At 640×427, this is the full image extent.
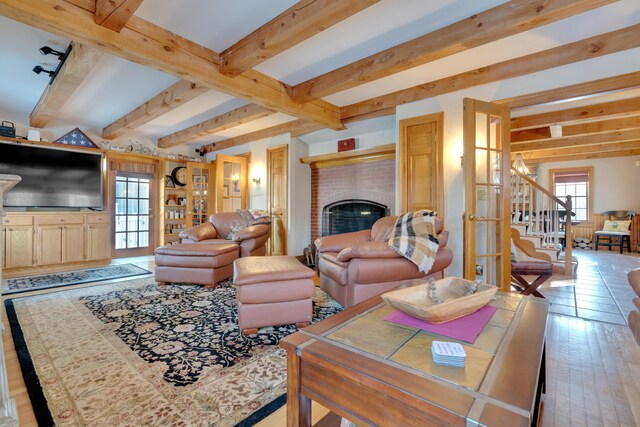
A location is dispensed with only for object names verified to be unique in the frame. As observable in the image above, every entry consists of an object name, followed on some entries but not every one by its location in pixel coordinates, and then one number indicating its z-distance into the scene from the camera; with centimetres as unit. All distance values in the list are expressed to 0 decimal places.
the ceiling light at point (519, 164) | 515
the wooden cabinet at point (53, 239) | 415
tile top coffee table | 71
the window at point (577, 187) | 755
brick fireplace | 451
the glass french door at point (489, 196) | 283
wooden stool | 299
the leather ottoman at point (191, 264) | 341
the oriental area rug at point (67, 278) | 348
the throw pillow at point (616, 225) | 662
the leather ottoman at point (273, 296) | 218
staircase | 430
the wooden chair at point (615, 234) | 654
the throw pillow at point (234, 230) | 437
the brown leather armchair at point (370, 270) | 246
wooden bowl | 114
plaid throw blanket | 254
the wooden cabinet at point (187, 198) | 619
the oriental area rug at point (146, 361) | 135
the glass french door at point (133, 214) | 579
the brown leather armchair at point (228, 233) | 396
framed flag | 493
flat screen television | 438
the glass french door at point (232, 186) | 600
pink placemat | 107
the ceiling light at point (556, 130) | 434
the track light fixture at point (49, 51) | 273
